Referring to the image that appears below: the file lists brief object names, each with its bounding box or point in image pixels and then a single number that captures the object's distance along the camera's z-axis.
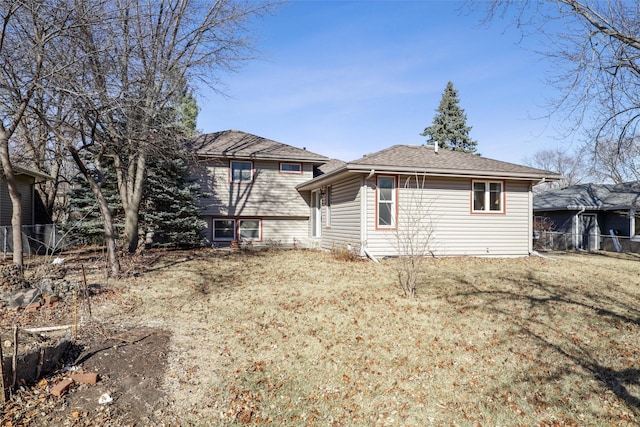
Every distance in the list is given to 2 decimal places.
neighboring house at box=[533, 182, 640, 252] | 18.91
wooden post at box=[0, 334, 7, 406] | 3.52
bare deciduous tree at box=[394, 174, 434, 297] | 10.81
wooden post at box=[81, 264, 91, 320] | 5.88
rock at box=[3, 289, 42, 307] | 6.27
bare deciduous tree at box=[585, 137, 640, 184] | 9.42
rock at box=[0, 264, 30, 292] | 6.80
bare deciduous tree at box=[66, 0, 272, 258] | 8.53
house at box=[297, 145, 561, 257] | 12.13
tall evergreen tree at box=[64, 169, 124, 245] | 14.45
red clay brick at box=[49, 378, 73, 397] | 3.73
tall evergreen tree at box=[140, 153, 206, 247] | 14.80
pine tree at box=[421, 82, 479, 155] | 36.53
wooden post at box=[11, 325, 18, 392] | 3.68
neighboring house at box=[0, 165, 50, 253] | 12.69
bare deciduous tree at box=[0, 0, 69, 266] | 7.11
